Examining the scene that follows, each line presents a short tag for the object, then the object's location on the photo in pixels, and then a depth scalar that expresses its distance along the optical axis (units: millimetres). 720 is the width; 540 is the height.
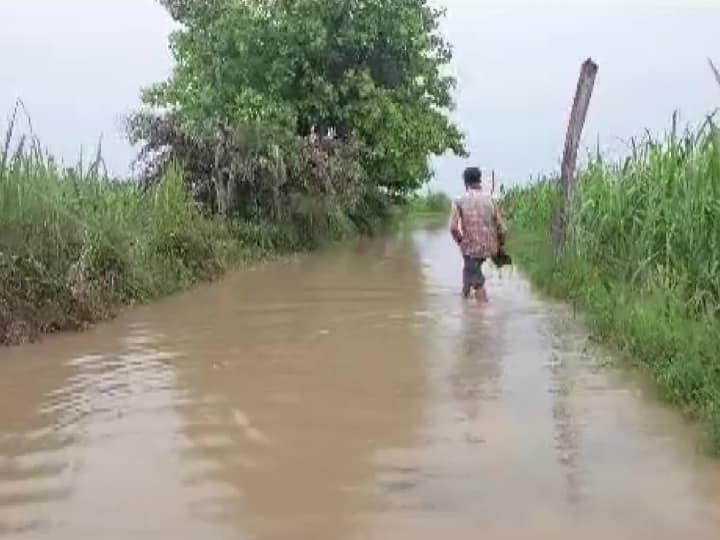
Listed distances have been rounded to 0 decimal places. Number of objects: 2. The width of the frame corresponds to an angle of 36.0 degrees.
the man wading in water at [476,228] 12383
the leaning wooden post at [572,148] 14750
